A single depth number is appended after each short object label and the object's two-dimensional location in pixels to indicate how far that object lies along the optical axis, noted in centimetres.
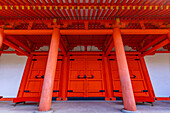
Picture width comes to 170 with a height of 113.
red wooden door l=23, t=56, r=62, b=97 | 557
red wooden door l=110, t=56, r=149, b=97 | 561
